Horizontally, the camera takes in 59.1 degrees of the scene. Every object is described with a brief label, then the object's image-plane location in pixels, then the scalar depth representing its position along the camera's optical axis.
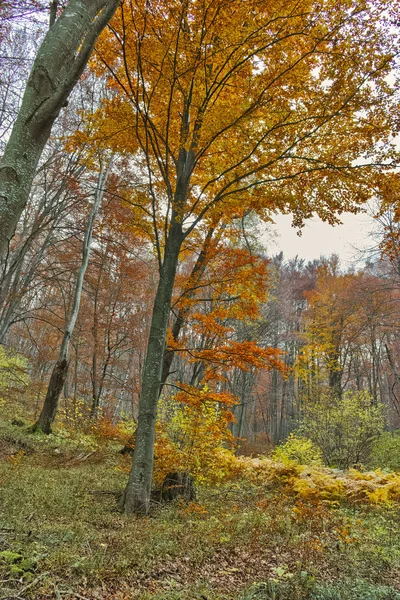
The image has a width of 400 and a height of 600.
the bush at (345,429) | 10.61
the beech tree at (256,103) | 4.55
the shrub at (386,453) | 10.95
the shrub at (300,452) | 10.31
